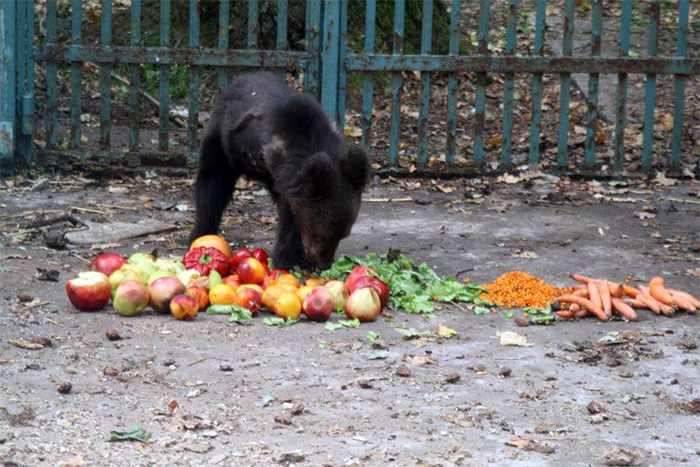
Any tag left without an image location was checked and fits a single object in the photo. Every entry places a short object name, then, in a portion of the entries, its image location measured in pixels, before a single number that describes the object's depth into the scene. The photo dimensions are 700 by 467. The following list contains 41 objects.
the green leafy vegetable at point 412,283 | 6.57
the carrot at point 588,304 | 6.30
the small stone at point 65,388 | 4.81
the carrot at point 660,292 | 6.50
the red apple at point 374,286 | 6.35
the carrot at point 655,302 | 6.41
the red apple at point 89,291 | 6.09
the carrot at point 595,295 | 6.38
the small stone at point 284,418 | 4.58
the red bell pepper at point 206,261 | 6.73
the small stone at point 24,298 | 6.32
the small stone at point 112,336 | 5.64
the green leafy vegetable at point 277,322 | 6.07
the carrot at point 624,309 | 6.33
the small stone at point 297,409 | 4.69
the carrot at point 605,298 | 6.36
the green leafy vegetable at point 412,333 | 5.94
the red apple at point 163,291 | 6.09
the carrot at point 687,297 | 6.54
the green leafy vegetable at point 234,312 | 6.10
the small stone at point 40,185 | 9.84
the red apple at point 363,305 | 6.16
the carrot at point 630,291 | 6.67
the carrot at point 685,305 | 6.46
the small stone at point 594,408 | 4.78
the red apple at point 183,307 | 6.01
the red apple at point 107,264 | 6.55
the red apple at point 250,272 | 6.54
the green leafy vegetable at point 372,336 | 5.81
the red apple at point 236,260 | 6.82
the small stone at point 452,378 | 5.18
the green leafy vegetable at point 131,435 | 4.32
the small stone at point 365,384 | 5.08
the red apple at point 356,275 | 6.46
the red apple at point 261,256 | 7.05
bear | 6.66
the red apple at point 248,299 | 6.25
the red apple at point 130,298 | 6.04
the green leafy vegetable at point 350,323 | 6.10
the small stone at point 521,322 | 6.22
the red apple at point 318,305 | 6.13
